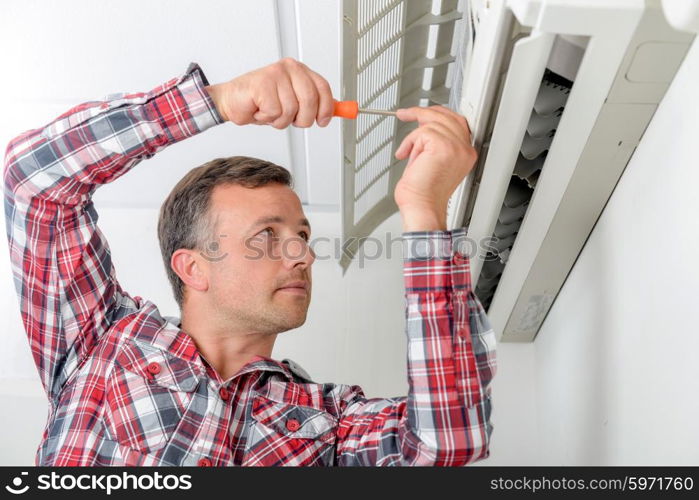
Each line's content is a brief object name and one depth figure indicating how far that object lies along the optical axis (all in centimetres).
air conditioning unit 76
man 93
